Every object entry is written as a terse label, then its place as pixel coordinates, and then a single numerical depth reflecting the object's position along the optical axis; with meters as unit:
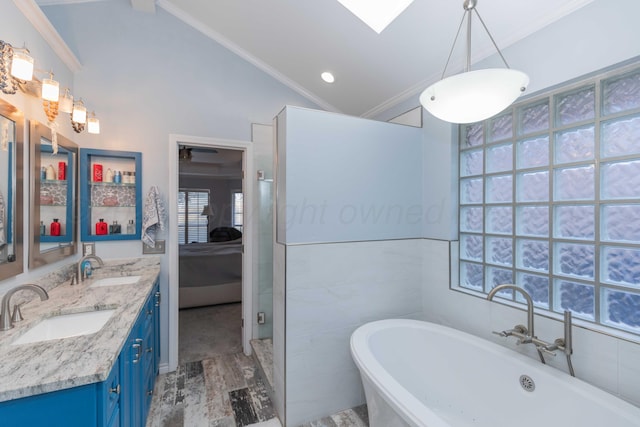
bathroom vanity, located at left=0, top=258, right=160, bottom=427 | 0.88
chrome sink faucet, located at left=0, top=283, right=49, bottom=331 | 1.23
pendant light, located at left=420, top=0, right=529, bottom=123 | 1.07
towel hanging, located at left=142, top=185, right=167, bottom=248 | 2.39
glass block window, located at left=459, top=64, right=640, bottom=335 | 1.32
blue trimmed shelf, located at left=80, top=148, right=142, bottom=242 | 2.28
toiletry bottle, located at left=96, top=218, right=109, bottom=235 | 2.33
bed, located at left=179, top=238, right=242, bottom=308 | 3.98
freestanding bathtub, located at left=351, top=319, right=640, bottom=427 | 1.22
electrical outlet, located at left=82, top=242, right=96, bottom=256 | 2.28
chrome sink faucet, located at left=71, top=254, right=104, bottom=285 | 2.00
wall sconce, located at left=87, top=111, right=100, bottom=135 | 2.06
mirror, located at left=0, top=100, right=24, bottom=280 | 1.41
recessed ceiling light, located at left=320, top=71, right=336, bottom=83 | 2.60
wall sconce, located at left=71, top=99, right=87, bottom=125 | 1.88
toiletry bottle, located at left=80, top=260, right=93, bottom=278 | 2.10
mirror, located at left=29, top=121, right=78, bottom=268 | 1.67
